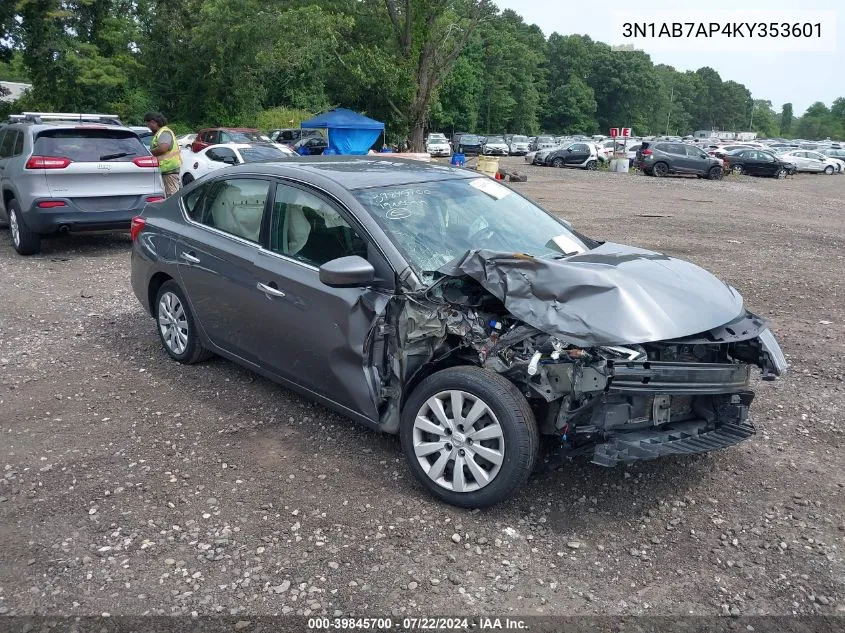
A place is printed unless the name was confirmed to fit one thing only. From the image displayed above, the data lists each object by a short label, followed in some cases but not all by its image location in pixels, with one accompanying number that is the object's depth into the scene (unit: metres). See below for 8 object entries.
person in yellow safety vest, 10.12
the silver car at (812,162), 38.78
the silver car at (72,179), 9.04
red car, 21.53
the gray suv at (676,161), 30.36
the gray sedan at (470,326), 3.37
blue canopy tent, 27.47
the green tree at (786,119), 177.27
